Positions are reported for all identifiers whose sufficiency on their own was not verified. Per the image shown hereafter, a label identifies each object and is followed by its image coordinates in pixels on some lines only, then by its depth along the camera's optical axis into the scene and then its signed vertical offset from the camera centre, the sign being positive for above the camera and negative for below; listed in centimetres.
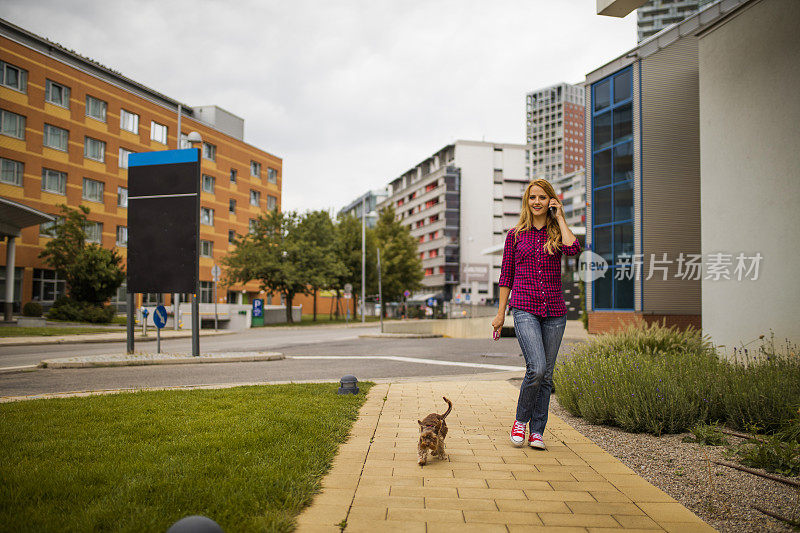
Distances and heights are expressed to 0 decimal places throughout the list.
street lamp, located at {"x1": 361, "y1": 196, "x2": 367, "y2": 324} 4624 +277
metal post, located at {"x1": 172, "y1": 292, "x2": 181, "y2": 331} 2688 -142
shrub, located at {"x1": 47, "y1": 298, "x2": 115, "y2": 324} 2708 -147
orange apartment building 3005 +896
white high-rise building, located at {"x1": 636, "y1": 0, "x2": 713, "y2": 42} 12231 +6231
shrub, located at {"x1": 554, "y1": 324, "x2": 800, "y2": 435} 475 -96
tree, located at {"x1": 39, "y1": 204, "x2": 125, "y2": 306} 2730 +102
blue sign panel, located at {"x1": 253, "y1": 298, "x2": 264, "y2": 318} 3612 -154
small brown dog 385 -108
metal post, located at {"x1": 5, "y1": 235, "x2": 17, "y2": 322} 2519 +64
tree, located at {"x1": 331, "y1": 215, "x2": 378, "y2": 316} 5009 +281
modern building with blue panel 777 +179
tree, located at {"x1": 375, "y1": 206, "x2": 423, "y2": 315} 5469 +277
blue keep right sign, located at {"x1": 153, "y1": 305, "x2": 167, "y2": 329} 1326 -83
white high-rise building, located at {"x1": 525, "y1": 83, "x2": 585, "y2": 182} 19175 +5308
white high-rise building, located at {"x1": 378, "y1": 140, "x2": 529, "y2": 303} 8131 +1157
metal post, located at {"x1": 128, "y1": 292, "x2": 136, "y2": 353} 1263 -70
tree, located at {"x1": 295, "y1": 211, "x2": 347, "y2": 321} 3809 +245
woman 428 -5
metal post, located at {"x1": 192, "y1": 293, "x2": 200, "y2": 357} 1255 -106
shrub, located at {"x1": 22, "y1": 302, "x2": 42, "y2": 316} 2665 -131
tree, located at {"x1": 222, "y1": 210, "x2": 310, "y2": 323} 3659 +173
